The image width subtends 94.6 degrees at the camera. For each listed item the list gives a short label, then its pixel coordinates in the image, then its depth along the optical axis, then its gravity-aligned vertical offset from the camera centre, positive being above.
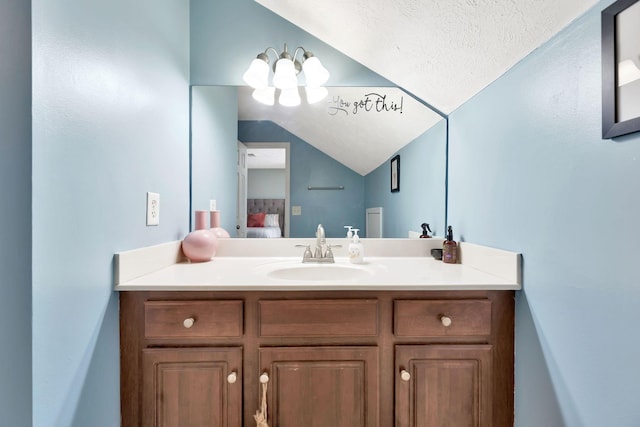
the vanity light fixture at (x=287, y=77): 1.39 +0.64
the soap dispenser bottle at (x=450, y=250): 1.31 -0.17
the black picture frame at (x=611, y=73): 0.64 +0.31
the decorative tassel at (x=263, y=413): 0.92 -0.64
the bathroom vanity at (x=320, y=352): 0.93 -0.45
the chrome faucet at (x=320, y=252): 1.38 -0.19
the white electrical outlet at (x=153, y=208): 1.08 +0.01
